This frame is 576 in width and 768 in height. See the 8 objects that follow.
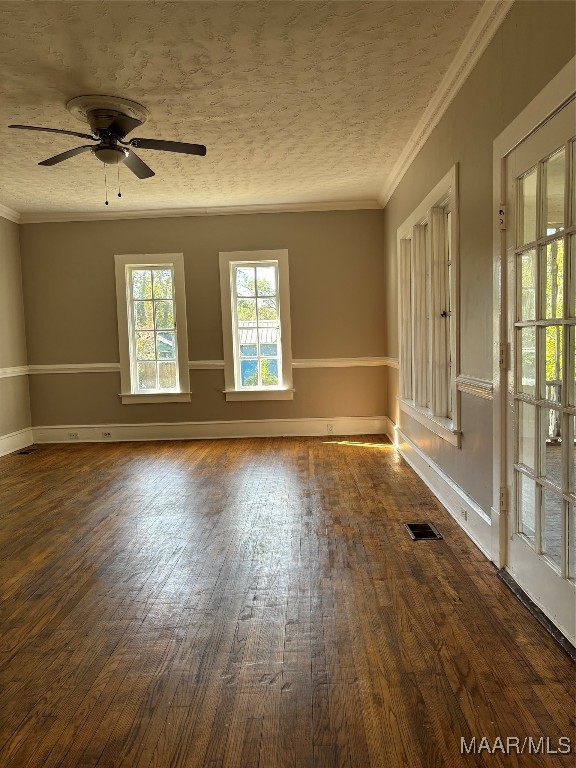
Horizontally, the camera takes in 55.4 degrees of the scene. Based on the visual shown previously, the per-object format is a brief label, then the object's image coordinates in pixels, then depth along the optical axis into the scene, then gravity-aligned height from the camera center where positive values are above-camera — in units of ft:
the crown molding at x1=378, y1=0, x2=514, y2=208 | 8.83 +5.27
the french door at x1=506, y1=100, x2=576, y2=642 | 6.72 -0.41
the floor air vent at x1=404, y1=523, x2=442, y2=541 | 11.00 -3.95
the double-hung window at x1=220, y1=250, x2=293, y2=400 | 22.82 +0.84
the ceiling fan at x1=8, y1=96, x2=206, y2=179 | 11.69 +4.95
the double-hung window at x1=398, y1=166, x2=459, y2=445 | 12.08 +0.81
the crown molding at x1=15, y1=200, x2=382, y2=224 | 22.36 +5.53
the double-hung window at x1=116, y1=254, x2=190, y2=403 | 22.94 +0.97
